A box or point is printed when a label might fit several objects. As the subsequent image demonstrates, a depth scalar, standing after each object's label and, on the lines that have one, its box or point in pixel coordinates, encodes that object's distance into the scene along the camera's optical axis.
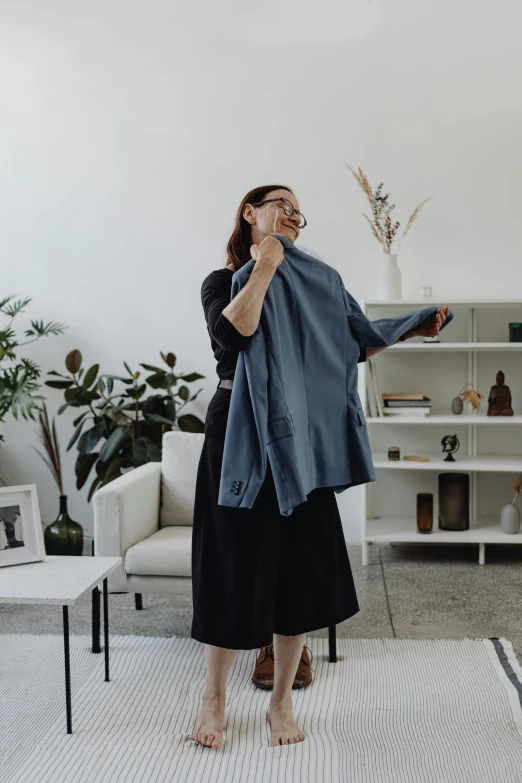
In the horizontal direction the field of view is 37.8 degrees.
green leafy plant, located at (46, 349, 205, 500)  3.85
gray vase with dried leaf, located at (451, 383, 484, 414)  3.90
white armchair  2.68
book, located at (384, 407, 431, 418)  3.89
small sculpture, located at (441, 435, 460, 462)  3.88
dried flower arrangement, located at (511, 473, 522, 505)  3.85
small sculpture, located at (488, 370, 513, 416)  3.87
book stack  3.89
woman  1.87
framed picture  2.36
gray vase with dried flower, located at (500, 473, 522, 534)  3.78
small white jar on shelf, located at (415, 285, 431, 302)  3.88
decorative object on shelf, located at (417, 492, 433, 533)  3.83
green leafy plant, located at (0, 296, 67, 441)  3.79
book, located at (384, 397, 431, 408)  3.90
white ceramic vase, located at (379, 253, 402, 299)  3.93
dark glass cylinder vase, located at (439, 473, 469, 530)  3.88
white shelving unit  4.08
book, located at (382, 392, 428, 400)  3.91
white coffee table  2.04
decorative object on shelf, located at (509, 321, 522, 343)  3.85
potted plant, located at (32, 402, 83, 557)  3.56
